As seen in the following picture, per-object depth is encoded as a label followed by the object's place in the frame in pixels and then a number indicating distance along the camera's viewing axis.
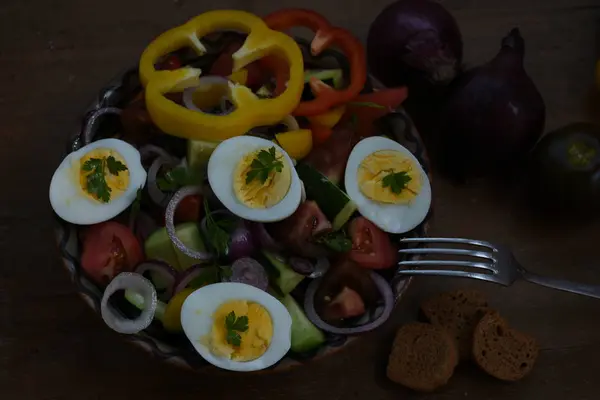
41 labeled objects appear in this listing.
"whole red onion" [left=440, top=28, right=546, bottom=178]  0.70
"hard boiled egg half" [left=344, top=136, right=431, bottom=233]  0.65
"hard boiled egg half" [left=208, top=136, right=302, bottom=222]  0.64
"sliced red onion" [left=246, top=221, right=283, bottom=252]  0.65
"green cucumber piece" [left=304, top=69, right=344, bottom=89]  0.69
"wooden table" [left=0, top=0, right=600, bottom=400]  0.69
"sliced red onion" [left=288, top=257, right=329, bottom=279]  0.64
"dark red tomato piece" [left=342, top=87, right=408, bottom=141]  0.68
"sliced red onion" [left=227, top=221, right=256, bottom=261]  0.64
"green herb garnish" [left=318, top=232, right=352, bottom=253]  0.64
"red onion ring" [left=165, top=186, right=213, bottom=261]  0.64
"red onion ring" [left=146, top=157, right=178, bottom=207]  0.66
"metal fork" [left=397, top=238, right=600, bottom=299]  0.66
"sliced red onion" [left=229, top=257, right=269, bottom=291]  0.63
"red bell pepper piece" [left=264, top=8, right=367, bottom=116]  0.68
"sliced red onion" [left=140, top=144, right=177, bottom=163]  0.67
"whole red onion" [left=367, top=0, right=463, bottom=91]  0.71
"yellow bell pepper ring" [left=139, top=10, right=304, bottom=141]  0.65
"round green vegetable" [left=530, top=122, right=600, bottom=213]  0.70
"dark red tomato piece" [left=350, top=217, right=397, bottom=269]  0.65
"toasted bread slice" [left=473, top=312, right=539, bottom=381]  0.68
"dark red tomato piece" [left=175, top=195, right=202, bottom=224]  0.65
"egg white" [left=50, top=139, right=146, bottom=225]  0.64
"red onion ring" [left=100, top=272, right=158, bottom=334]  0.62
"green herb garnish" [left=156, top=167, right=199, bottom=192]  0.65
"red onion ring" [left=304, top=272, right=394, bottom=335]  0.63
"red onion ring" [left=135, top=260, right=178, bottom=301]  0.64
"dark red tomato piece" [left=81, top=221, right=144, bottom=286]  0.64
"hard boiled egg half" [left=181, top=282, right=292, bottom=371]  0.61
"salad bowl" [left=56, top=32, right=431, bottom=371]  0.63
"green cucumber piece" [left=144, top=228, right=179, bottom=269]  0.65
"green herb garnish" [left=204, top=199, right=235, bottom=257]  0.63
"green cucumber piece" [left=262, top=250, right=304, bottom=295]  0.64
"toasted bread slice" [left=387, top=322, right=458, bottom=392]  0.67
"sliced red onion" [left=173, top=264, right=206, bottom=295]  0.64
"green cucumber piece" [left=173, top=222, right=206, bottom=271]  0.64
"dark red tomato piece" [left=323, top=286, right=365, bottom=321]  0.64
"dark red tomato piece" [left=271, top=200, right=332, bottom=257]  0.64
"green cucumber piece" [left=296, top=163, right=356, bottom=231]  0.65
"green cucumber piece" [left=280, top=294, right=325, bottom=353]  0.63
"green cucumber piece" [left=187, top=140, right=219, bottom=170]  0.66
